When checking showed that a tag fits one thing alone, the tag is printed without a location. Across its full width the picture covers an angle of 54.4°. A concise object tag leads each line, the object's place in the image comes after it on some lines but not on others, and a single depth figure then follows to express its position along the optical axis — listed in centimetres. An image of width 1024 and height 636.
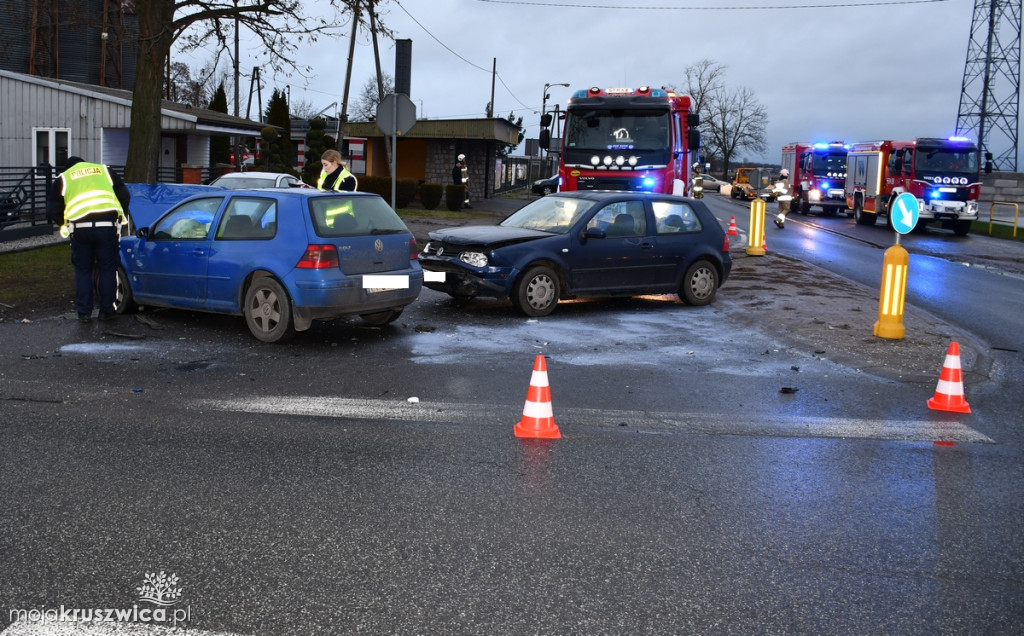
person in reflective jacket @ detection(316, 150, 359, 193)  1296
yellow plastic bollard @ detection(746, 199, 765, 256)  2008
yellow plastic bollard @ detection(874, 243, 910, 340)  1050
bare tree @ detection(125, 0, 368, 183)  1933
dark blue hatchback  1179
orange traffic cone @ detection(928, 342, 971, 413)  784
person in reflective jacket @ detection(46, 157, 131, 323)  1052
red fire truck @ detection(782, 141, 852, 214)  4078
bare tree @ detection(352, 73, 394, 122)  9726
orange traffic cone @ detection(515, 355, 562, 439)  665
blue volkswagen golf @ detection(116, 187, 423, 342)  966
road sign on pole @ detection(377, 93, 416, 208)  1697
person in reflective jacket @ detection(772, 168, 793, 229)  3200
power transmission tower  5388
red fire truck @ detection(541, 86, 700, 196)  1939
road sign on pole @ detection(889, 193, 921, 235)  1066
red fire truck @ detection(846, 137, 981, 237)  3011
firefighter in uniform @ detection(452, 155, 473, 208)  3550
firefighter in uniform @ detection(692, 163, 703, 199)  2524
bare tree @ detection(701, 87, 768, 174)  10612
